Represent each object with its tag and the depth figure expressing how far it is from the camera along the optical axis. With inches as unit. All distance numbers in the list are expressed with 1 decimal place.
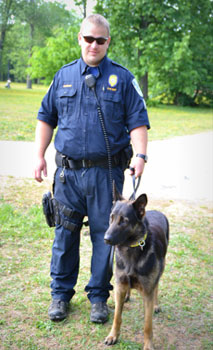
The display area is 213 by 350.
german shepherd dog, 100.5
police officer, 118.0
